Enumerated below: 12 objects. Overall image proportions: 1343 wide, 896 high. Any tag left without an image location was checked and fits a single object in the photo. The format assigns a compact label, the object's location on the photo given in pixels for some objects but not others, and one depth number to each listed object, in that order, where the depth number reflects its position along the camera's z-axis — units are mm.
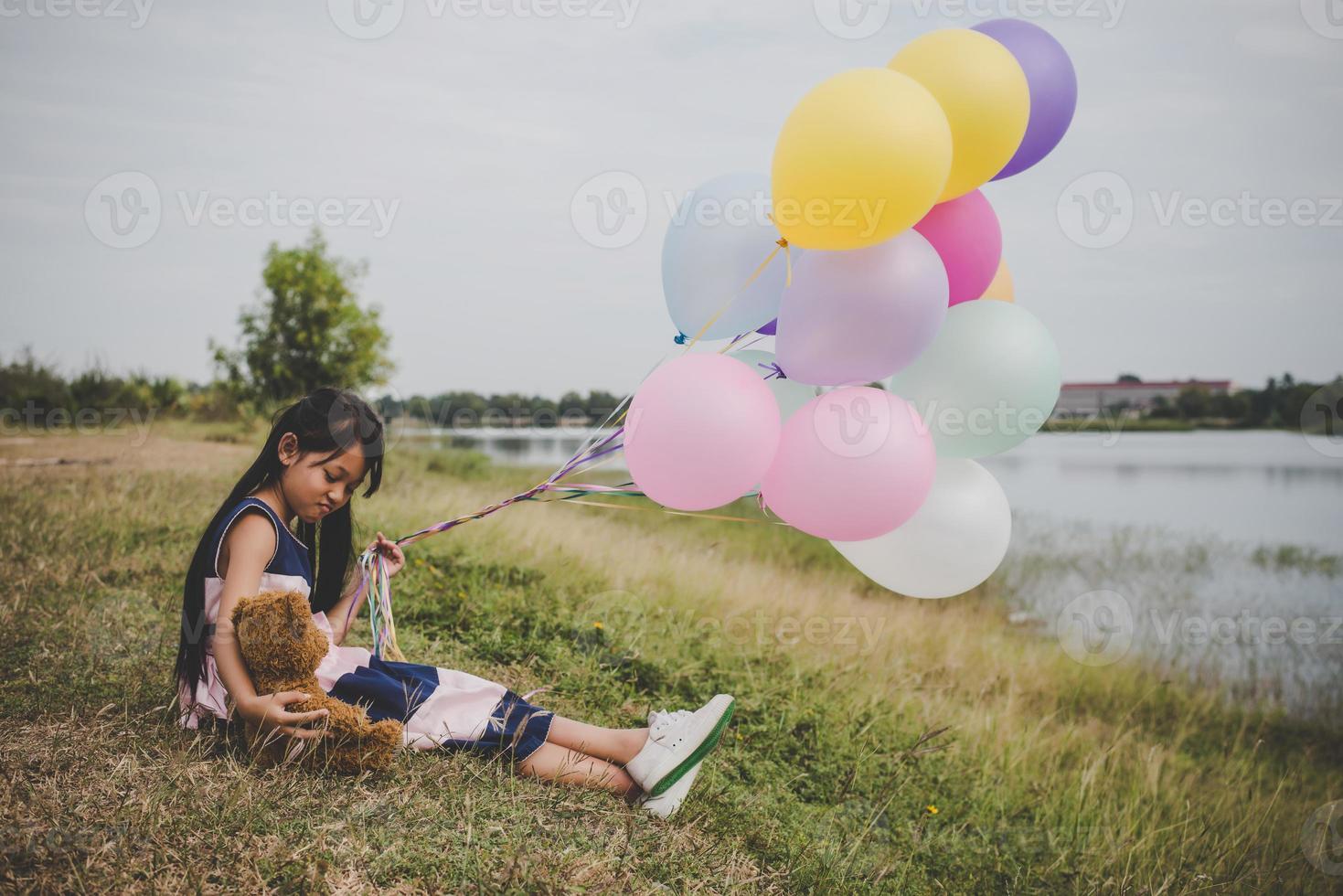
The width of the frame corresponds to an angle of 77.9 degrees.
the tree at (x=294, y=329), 16281
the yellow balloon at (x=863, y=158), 2188
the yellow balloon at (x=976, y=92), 2373
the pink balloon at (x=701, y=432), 2352
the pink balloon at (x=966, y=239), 2656
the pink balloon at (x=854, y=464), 2391
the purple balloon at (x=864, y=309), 2336
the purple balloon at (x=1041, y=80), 2578
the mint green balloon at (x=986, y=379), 2607
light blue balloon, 2693
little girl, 2467
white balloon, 2646
